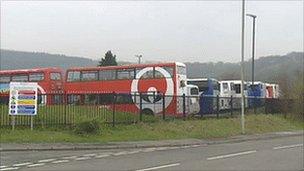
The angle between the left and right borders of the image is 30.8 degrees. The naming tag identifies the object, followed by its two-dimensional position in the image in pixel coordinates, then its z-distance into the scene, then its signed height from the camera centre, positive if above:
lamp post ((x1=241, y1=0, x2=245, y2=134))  30.70 +2.81
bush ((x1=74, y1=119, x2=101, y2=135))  23.91 -1.15
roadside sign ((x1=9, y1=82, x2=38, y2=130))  23.17 +0.07
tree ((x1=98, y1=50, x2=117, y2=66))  64.28 +4.91
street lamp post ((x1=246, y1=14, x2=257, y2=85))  52.40 +6.58
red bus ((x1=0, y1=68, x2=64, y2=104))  39.75 +1.66
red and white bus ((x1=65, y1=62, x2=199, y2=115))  30.94 +1.17
